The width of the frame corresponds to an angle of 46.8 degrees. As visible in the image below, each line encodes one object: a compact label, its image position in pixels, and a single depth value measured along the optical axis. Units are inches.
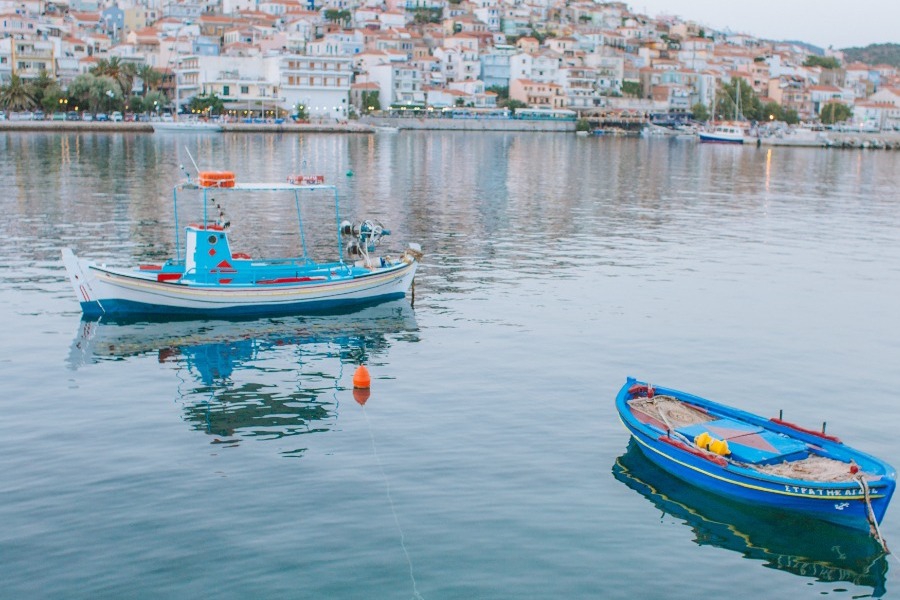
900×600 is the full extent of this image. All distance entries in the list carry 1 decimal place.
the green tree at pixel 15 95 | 4945.9
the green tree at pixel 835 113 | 7327.8
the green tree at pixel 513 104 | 6451.8
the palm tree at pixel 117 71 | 5270.7
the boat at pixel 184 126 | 4840.1
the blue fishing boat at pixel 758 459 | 565.0
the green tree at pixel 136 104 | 5310.0
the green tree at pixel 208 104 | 5393.7
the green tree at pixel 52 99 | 5018.2
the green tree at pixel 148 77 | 5502.0
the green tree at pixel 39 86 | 5064.0
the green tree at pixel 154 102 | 5374.0
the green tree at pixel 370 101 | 5994.1
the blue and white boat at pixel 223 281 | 1005.8
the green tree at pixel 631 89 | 7140.8
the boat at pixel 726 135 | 5669.3
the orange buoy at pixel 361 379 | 807.1
